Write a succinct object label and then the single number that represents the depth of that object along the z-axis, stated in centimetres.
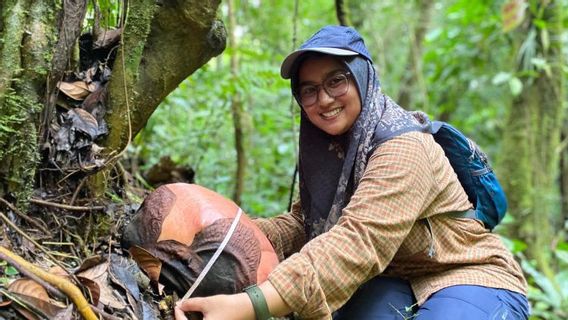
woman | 207
